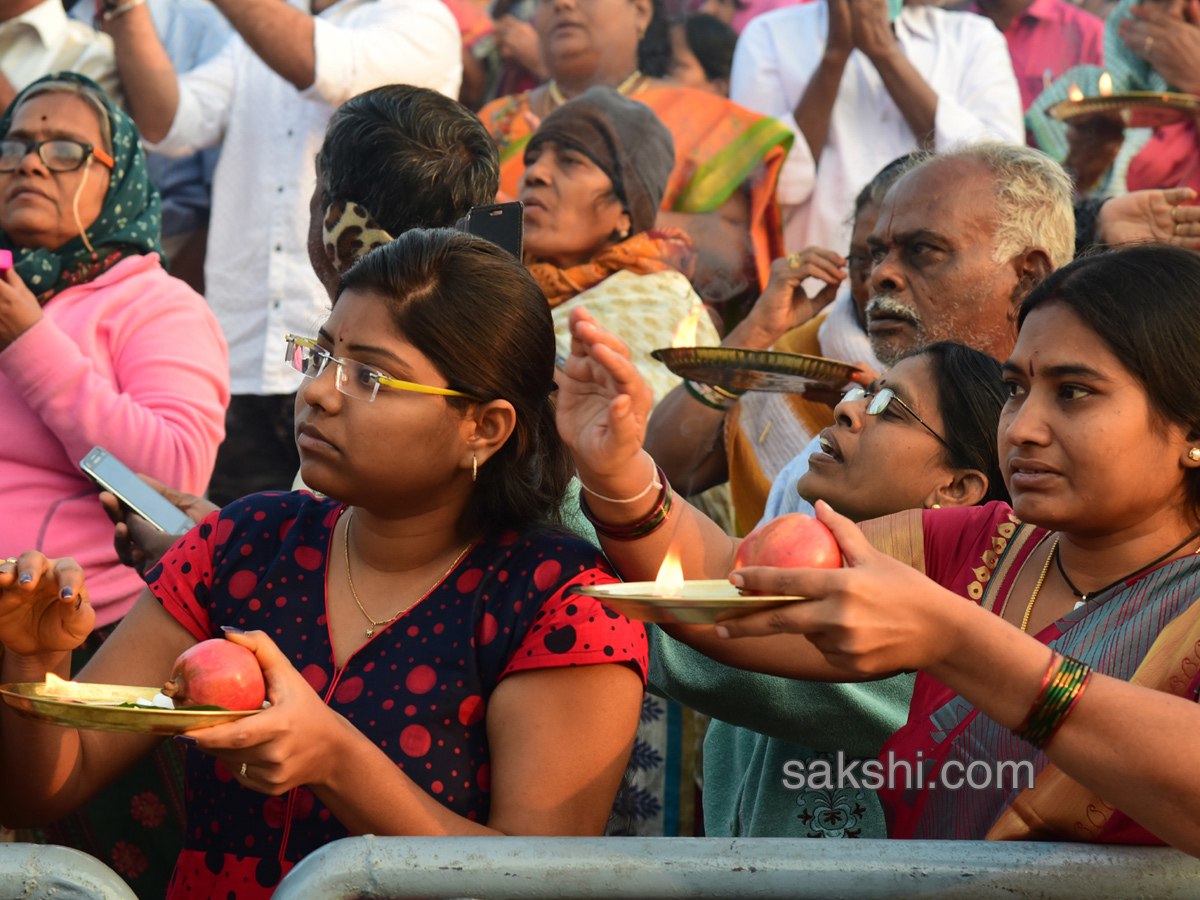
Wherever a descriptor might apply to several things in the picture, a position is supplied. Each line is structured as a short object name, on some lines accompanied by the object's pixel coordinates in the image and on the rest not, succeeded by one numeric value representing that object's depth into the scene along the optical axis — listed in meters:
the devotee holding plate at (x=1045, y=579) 2.57
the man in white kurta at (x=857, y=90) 8.93
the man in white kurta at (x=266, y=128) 8.23
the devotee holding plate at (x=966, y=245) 6.06
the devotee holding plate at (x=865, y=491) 4.27
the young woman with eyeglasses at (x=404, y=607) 3.34
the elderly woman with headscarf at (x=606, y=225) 7.08
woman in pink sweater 5.69
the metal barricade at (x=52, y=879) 2.58
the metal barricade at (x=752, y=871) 2.61
